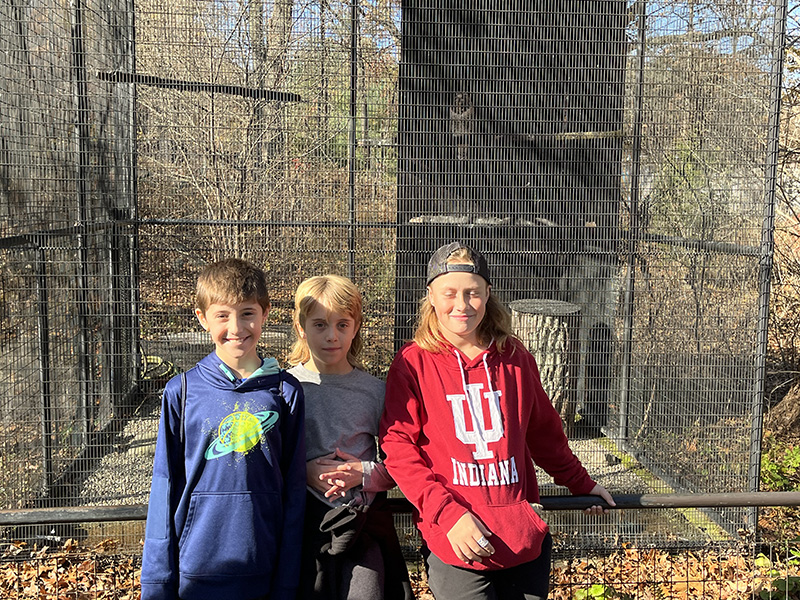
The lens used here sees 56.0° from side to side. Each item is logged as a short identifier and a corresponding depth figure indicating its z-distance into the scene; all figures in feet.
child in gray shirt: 6.77
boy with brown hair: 6.43
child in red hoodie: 6.78
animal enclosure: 15.37
